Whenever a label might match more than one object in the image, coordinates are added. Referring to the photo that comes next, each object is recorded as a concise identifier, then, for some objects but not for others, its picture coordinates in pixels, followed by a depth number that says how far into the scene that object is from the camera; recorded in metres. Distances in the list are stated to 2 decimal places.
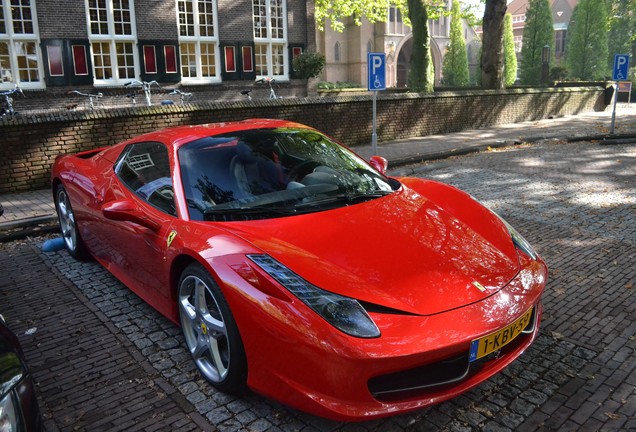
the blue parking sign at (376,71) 10.42
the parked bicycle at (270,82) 22.36
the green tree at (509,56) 45.25
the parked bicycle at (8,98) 14.87
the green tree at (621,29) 56.56
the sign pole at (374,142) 11.19
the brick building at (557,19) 76.00
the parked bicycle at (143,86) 18.66
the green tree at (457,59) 48.50
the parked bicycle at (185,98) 20.42
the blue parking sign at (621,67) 14.76
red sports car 2.50
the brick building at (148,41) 18.83
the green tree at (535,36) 44.31
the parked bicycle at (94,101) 19.19
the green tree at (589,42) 48.31
